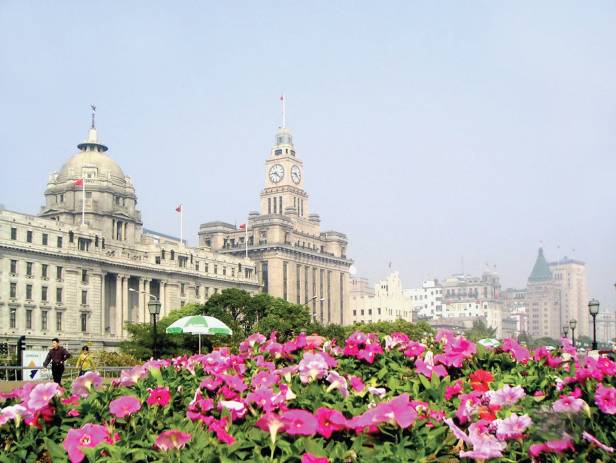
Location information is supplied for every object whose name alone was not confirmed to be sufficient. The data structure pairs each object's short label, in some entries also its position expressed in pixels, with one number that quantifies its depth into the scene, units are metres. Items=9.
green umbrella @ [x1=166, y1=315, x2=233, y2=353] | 43.94
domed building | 84.88
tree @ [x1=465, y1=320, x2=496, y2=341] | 186.05
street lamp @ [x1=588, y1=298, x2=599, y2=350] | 44.06
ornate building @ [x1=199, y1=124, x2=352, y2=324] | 141.38
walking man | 24.43
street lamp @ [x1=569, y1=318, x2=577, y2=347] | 54.79
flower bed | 6.32
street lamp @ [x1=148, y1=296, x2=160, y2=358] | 37.71
